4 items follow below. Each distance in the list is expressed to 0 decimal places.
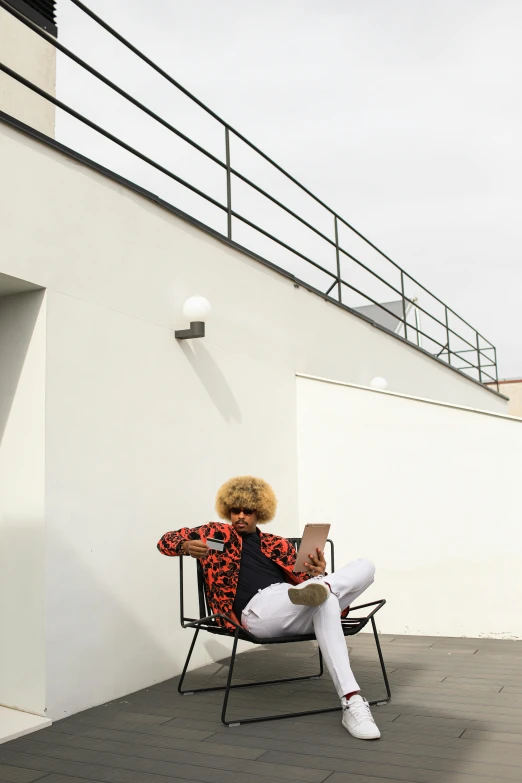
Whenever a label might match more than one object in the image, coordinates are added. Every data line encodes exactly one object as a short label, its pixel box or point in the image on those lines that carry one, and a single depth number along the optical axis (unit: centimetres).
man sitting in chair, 289
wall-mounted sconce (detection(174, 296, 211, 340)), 412
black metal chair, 305
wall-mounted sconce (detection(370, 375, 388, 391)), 690
